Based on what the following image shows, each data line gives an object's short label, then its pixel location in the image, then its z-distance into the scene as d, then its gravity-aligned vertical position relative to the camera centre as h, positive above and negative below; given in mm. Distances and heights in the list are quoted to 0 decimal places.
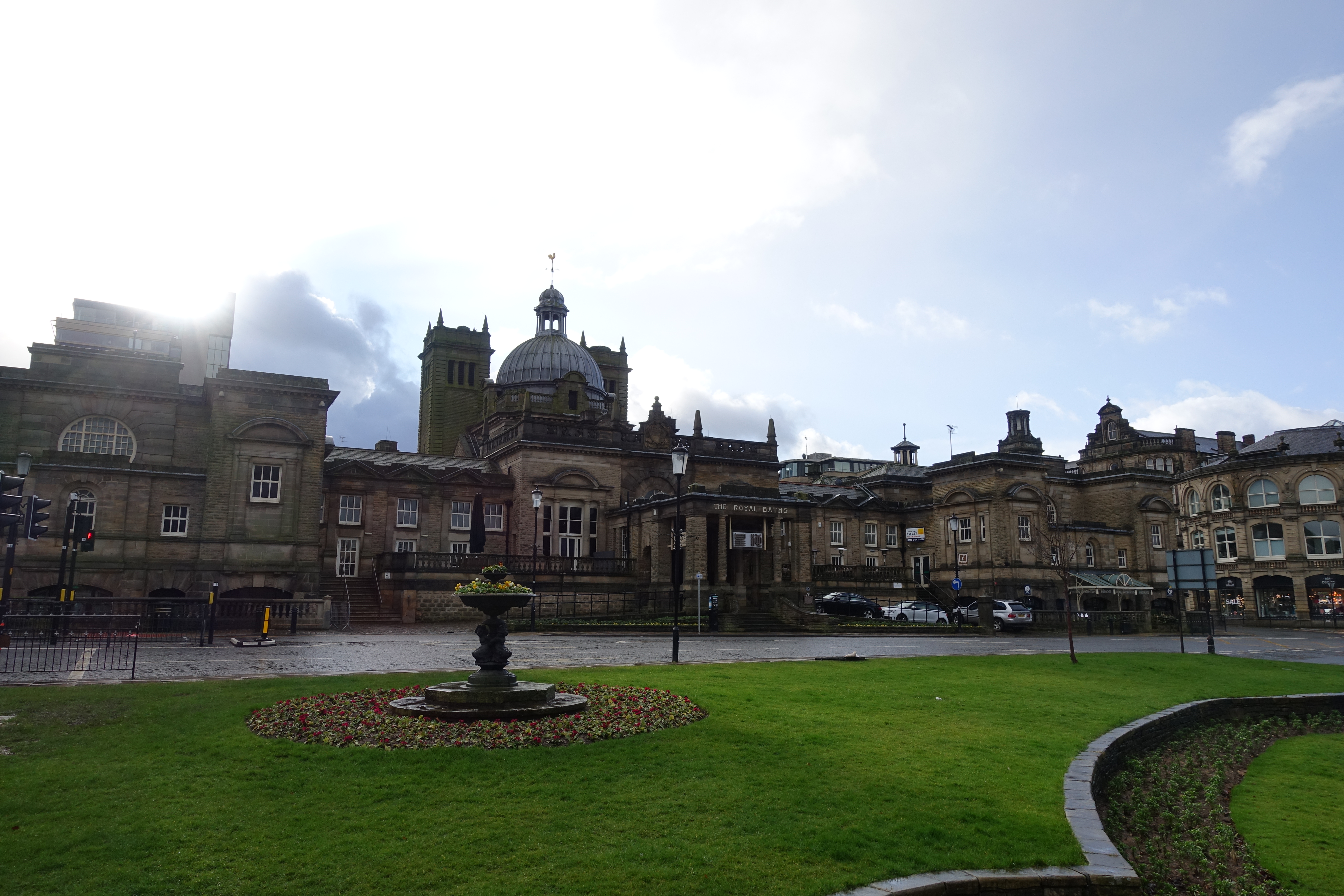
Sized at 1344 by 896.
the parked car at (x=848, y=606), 47125 -1140
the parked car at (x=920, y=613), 46000 -1407
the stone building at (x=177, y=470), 39750 +4901
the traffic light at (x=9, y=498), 14586 +1303
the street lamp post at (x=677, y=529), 24000 +1474
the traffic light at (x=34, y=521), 20375 +1393
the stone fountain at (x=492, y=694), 12492 -1606
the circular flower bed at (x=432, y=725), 11086 -1880
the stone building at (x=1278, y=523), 61125 +4622
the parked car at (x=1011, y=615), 43312 -1408
